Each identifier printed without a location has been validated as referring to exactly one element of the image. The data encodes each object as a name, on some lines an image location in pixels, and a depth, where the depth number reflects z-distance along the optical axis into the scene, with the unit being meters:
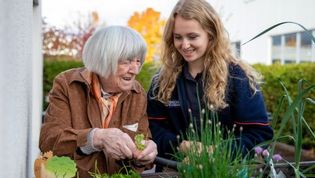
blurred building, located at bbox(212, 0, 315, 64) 13.36
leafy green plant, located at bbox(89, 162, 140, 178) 1.78
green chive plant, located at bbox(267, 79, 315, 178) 1.54
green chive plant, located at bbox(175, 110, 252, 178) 1.62
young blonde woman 2.30
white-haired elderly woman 2.02
